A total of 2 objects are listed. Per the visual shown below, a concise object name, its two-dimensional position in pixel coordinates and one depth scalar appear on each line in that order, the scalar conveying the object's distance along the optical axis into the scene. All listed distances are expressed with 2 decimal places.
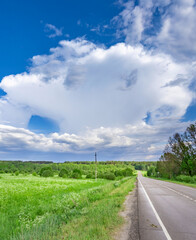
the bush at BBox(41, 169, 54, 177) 61.03
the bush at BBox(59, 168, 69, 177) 63.12
